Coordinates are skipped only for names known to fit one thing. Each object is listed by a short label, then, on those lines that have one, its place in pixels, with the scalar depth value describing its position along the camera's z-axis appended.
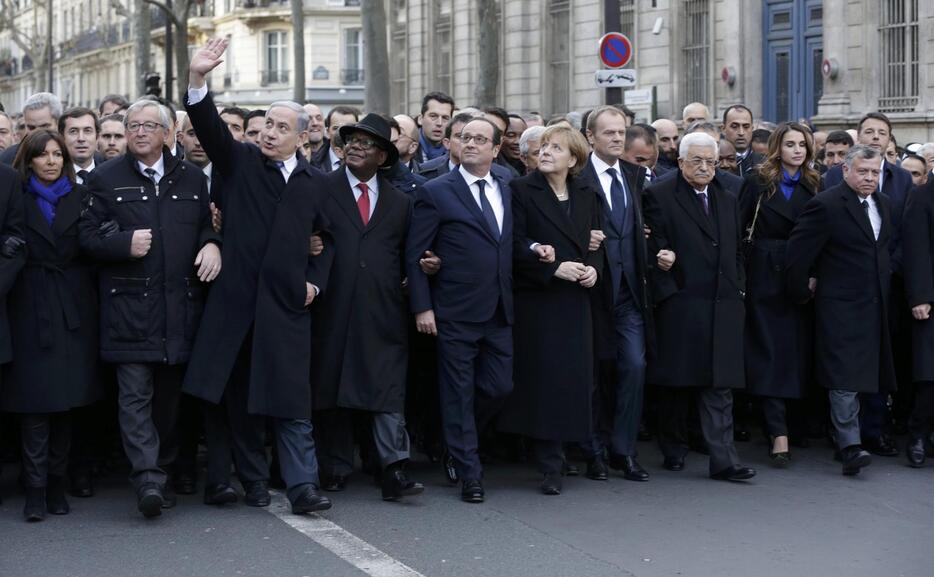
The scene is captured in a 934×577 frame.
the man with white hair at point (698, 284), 10.39
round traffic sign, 18.98
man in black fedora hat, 9.51
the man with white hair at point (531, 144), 10.91
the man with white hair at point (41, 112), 12.24
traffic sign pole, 19.59
